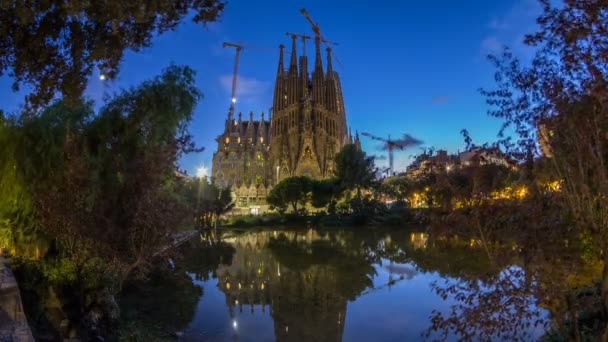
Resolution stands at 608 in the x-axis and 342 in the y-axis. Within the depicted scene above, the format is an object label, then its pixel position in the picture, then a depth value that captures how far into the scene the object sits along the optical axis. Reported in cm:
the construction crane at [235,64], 13462
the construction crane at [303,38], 11645
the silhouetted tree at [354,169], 5028
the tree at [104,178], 813
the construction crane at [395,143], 14300
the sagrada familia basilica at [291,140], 8219
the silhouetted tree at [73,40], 596
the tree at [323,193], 5144
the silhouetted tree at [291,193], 5166
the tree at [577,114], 390
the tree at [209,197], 3809
